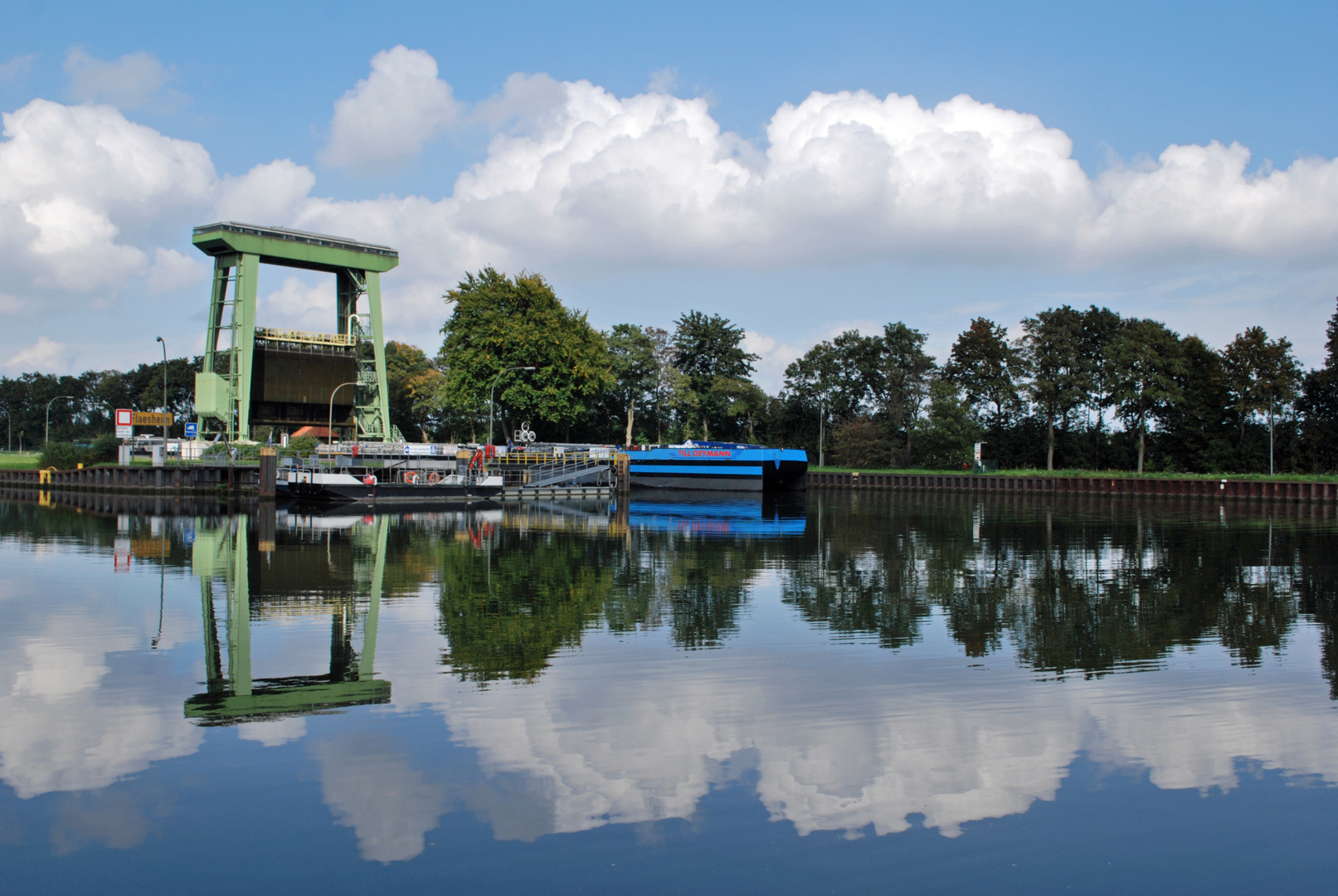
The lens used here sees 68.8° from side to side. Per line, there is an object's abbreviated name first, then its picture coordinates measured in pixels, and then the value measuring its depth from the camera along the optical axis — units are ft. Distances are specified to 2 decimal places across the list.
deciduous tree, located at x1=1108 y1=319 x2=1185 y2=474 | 233.35
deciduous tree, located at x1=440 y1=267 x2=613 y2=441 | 216.95
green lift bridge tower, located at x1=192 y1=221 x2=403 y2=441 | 186.80
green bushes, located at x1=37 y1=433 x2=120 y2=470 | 203.31
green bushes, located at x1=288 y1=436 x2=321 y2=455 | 175.52
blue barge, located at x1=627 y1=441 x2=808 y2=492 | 215.31
